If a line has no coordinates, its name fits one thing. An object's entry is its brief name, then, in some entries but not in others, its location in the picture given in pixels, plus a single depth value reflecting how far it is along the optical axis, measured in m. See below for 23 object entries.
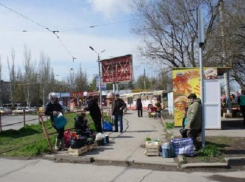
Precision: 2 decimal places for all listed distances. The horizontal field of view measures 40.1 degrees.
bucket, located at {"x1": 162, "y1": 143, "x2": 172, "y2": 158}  9.28
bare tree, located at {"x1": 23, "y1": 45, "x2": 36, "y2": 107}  78.87
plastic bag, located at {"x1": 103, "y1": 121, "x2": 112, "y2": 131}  16.17
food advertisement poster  15.73
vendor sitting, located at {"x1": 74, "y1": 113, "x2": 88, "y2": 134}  11.69
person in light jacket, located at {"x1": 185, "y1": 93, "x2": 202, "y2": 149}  9.82
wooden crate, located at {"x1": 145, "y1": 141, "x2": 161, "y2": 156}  9.52
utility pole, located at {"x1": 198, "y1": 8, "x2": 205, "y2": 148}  9.83
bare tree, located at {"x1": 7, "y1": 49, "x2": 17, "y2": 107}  81.88
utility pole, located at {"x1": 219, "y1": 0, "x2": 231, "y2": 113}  19.88
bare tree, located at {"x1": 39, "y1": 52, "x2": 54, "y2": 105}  80.44
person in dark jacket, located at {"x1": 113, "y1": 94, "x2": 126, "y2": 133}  15.74
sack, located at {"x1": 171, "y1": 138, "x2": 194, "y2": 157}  9.23
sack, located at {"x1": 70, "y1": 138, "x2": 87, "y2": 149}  9.79
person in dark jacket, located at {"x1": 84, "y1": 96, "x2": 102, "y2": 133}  13.35
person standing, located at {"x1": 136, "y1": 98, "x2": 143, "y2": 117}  29.18
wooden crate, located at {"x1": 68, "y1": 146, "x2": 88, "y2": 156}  9.65
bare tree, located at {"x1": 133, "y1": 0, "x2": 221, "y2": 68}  26.94
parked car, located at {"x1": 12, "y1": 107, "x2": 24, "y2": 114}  57.77
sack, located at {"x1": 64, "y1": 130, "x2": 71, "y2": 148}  11.31
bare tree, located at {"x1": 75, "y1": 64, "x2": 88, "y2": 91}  85.44
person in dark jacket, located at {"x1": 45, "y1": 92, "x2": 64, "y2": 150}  10.70
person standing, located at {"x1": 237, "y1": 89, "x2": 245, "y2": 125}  17.50
